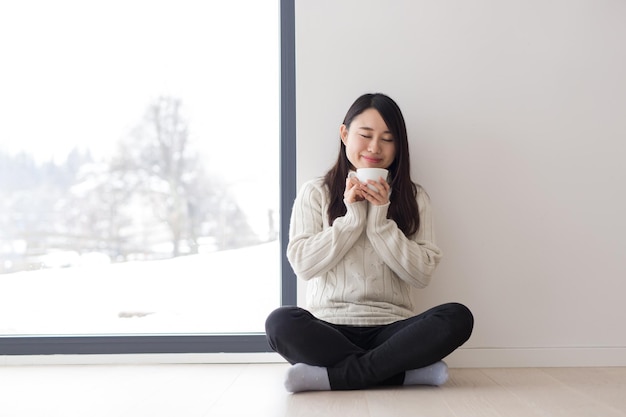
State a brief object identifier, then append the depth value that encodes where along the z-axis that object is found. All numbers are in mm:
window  2512
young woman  1858
